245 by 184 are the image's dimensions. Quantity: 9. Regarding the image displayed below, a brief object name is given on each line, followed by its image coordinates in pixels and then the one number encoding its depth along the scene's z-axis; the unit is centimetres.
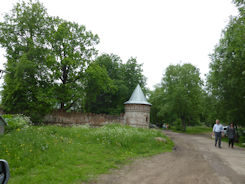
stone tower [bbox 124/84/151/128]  2528
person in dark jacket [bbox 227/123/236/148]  1591
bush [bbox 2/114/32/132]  1266
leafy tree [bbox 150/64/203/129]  3842
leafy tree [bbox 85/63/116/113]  2624
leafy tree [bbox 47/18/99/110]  2395
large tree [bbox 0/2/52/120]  2139
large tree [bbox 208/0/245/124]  2052
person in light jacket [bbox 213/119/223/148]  1503
